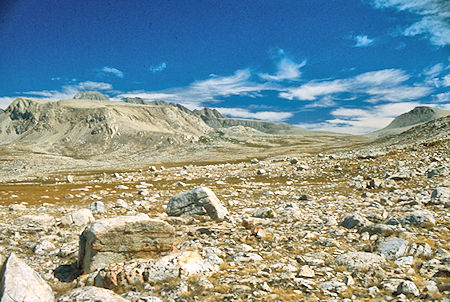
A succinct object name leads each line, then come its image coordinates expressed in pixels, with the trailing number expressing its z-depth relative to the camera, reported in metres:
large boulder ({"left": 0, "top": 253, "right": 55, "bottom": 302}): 5.39
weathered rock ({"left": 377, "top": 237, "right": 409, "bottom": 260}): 8.50
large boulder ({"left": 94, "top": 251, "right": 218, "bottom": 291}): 7.28
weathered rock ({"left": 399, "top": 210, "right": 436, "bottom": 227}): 10.74
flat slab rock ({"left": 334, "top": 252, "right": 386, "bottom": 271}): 7.91
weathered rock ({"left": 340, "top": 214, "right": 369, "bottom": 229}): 11.39
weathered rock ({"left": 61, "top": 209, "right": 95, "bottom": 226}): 14.29
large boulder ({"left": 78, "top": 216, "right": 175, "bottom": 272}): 8.46
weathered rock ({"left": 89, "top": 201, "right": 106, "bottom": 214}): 17.88
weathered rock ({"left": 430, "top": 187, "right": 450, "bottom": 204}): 14.10
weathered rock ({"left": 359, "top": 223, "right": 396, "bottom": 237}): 10.17
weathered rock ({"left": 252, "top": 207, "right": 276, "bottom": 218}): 14.44
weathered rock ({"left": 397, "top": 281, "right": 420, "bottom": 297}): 6.16
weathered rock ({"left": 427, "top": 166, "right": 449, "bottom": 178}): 23.39
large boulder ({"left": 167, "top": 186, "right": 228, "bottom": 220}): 13.91
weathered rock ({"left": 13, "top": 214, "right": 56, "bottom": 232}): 13.56
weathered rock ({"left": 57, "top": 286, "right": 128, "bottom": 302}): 5.66
